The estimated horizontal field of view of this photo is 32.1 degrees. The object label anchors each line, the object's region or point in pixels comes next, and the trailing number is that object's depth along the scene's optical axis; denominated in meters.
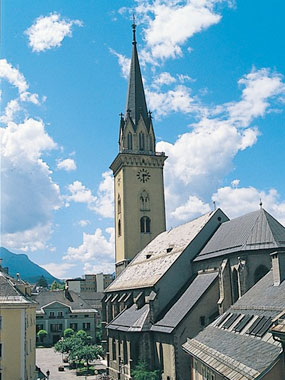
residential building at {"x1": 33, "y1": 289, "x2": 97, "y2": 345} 99.56
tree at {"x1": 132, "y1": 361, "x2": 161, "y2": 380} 45.94
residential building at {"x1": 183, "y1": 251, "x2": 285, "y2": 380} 19.16
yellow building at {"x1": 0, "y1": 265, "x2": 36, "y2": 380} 39.12
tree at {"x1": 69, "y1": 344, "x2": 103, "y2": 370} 61.88
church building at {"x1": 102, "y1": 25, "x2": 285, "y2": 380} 42.97
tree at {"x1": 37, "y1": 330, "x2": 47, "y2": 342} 95.63
